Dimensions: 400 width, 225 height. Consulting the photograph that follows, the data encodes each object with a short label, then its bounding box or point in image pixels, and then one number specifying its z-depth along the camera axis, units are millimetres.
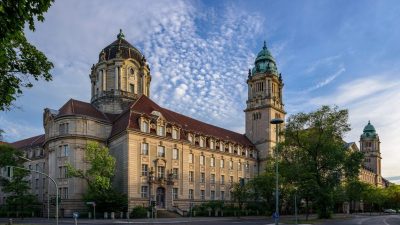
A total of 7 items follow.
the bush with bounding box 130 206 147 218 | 58875
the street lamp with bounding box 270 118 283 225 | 32053
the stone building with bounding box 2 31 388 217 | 64562
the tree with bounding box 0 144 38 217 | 64438
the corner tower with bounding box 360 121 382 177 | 180000
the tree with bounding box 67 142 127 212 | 56875
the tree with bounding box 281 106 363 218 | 51469
